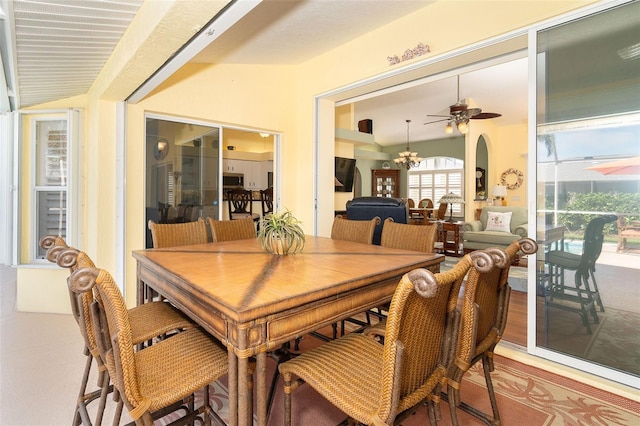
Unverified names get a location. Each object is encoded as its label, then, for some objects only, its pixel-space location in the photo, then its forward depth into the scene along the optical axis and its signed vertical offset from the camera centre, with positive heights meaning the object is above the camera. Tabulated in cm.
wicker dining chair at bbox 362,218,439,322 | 233 -19
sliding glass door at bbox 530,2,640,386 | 203 +14
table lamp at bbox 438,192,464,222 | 741 +28
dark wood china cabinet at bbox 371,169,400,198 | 1162 +100
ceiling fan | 586 +173
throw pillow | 623 -20
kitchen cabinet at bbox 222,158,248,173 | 683 +92
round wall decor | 859 +87
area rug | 176 -110
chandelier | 927 +146
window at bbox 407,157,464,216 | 1067 +107
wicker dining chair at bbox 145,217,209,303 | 246 -19
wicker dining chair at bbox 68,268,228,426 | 103 -60
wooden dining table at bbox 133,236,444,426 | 115 -32
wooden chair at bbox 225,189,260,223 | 600 +15
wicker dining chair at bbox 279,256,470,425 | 95 -55
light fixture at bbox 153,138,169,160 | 352 +64
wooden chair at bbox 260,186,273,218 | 616 +20
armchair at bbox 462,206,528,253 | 578 -31
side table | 641 -52
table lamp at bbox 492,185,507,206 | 815 +50
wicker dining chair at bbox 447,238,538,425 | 122 -43
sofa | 407 +1
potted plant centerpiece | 204 -16
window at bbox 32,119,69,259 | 368 +34
